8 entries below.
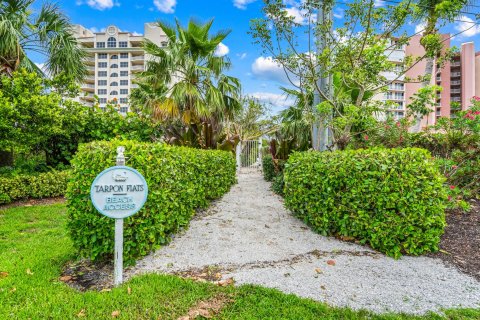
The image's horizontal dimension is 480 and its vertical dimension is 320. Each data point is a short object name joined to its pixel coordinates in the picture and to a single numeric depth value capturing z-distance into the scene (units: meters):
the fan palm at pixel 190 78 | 8.41
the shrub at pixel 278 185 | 6.54
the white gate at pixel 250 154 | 14.08
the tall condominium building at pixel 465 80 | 37.53
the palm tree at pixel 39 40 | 7.17
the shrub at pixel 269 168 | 8.49
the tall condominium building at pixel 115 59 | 45.12
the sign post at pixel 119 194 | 2.45
